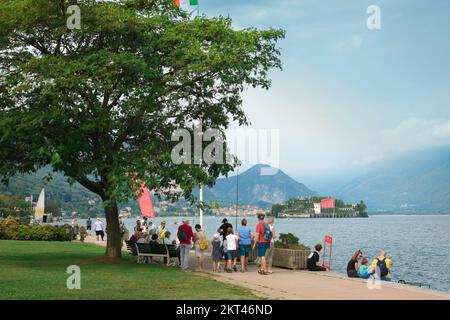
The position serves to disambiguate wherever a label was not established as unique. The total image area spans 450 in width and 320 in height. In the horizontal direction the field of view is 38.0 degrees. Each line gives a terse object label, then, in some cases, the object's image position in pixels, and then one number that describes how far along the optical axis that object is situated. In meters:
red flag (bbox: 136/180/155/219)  40.31
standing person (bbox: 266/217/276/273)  22.44
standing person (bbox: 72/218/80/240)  50.25
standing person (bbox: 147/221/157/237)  34.55
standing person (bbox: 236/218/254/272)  23.53
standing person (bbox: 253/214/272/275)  22.28
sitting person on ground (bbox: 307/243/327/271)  24.09
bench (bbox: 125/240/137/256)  29.11
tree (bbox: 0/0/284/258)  22.67
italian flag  29.67
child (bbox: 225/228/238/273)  23.33
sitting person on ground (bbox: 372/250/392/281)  24.62
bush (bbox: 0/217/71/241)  45.66
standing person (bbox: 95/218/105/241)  48.72
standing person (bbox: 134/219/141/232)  34.10
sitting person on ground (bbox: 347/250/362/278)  22.83
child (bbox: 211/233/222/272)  23.59
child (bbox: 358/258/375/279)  23.05
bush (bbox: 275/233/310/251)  26.53
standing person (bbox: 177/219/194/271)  23.91
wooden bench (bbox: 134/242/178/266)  25.84
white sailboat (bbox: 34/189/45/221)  61.41
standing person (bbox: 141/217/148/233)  36.48
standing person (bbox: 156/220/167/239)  33.97
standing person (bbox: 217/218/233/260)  25.00
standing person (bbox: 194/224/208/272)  23.78
